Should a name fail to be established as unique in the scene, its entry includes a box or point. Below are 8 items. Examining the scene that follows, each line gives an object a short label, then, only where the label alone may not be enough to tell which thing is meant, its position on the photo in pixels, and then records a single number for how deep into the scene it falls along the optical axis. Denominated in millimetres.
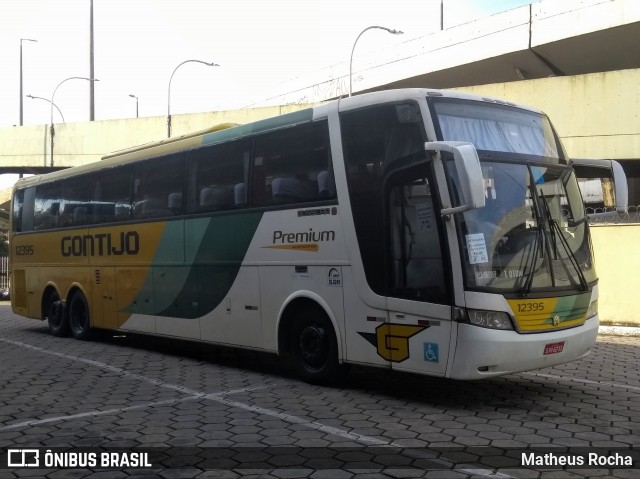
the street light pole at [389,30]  26373
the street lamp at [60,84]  29288
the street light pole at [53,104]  35284
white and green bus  7230
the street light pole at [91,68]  29312
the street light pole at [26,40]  39125
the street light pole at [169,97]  29516
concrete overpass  19531
